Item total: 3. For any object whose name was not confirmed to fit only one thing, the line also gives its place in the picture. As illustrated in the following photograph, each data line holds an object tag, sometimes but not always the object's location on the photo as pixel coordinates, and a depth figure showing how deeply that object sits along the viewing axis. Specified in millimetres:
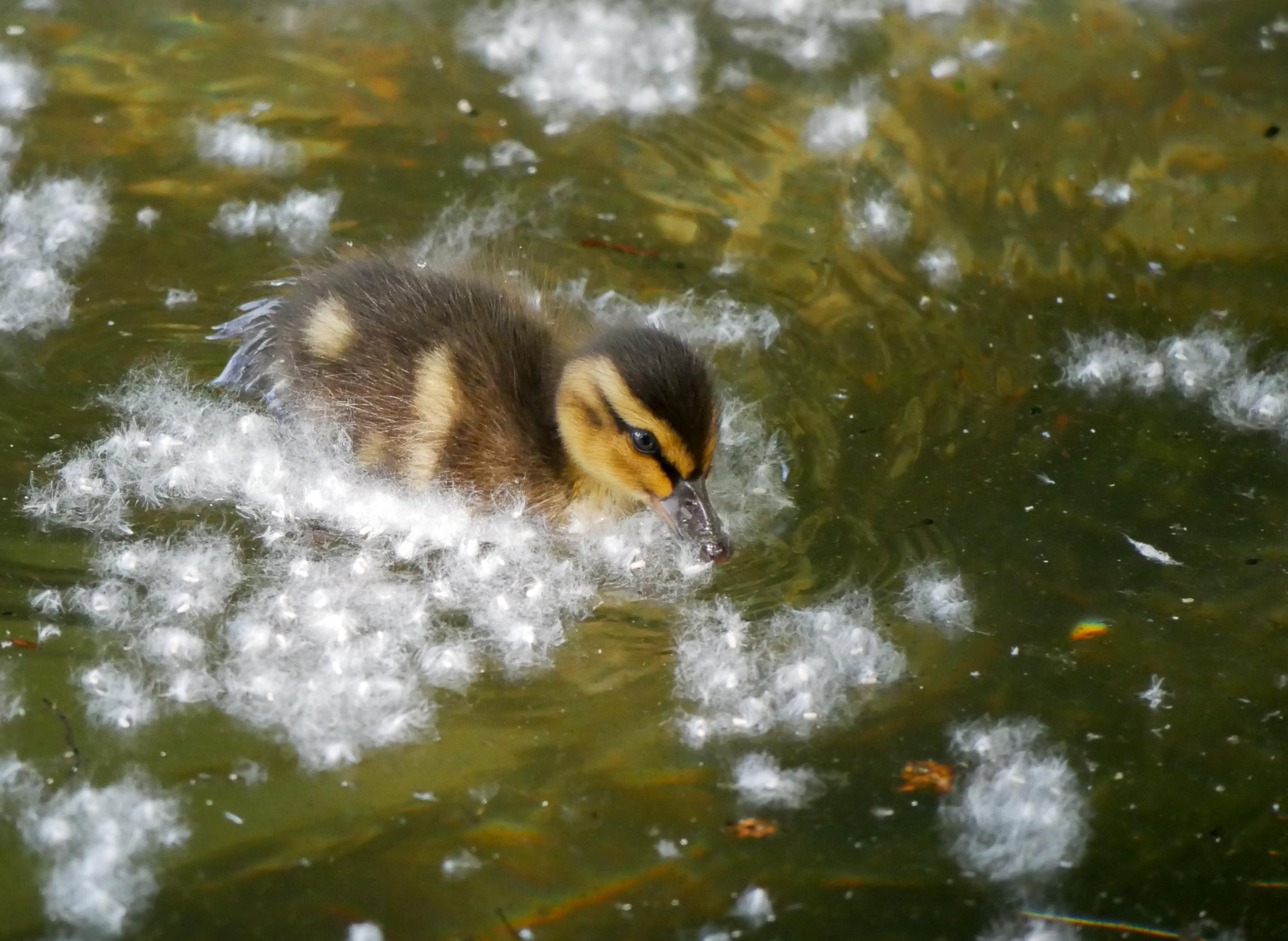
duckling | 4043
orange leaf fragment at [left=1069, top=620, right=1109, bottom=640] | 3936
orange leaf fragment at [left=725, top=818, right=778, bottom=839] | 3461
